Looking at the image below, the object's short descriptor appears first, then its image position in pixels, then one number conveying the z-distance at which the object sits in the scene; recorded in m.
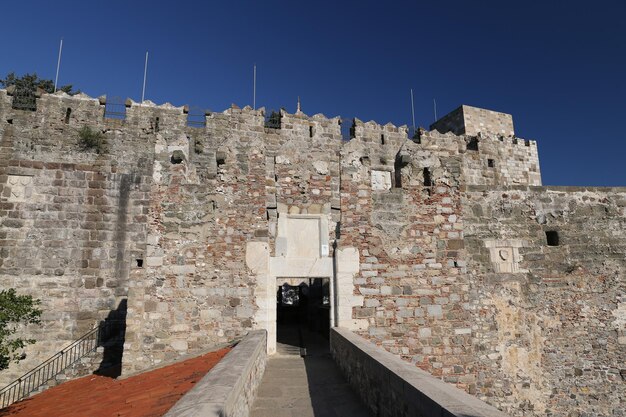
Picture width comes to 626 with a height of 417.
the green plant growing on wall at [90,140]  13.01
